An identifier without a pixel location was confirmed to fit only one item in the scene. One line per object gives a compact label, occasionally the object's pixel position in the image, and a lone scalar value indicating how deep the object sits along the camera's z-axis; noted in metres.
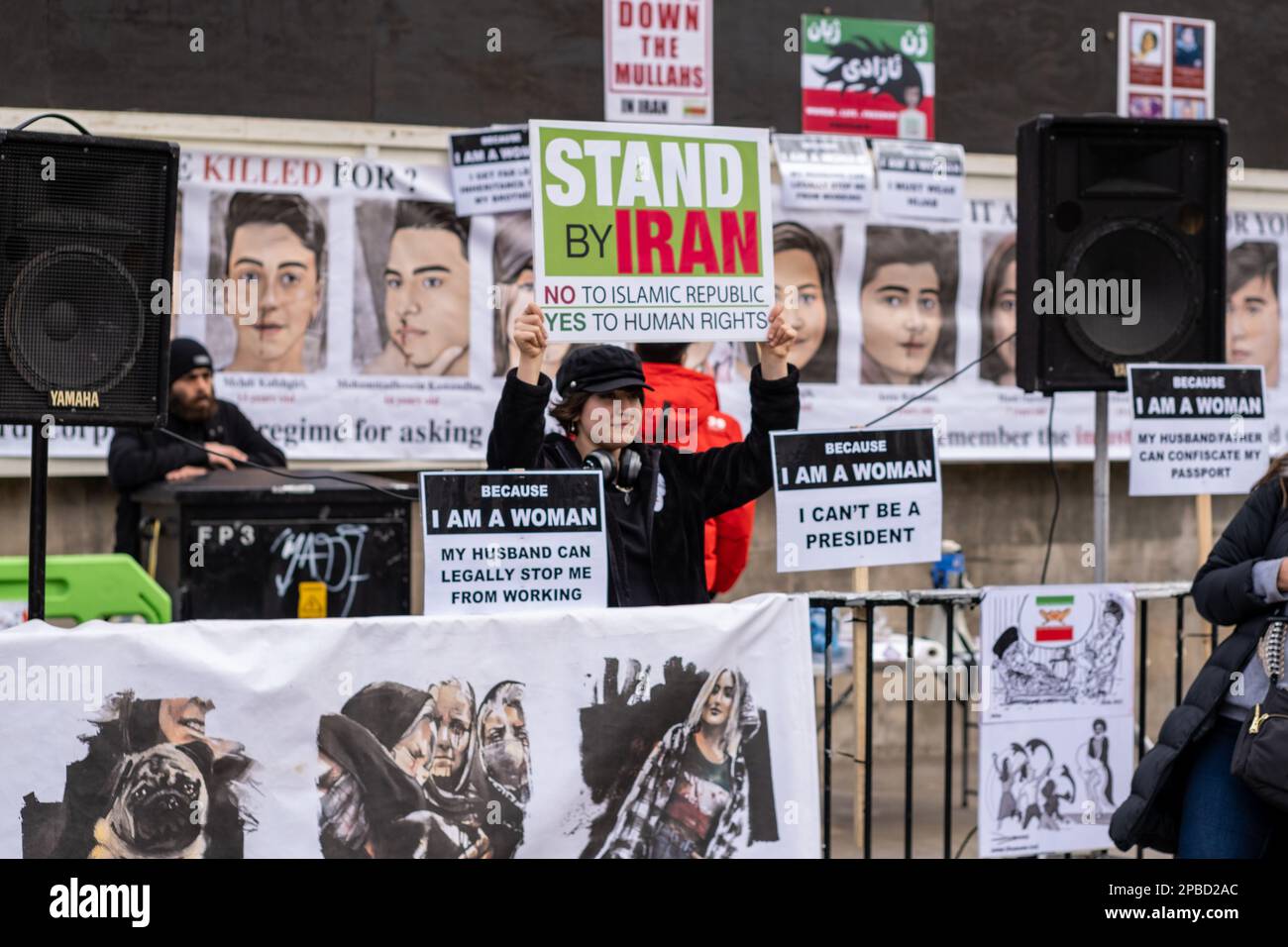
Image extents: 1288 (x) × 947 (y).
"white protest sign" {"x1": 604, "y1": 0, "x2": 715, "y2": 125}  8.45
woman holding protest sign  4.72
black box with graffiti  6.38
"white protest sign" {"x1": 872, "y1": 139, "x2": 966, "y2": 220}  8.84
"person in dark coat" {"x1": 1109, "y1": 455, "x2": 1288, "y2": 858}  4.30
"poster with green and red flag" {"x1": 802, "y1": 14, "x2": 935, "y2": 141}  8.75
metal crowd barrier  4.97
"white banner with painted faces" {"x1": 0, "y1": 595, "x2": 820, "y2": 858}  3.88
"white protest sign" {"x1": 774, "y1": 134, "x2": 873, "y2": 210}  8.61
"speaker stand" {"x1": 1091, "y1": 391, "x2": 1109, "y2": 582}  5.68
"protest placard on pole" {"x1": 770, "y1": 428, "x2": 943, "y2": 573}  4.82
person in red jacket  5.48
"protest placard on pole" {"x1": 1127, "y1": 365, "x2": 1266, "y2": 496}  5.50
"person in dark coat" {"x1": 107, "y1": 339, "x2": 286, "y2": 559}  6.80
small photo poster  9.26
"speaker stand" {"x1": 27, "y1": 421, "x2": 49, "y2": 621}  4.44
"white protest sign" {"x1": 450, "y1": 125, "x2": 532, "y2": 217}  8.20
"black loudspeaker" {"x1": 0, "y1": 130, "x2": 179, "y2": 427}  4.37
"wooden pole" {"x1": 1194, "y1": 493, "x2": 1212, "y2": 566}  5.69
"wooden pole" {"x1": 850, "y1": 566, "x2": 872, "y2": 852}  6.36
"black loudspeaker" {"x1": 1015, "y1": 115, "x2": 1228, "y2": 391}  5.48
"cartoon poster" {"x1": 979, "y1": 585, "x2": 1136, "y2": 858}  5.13
